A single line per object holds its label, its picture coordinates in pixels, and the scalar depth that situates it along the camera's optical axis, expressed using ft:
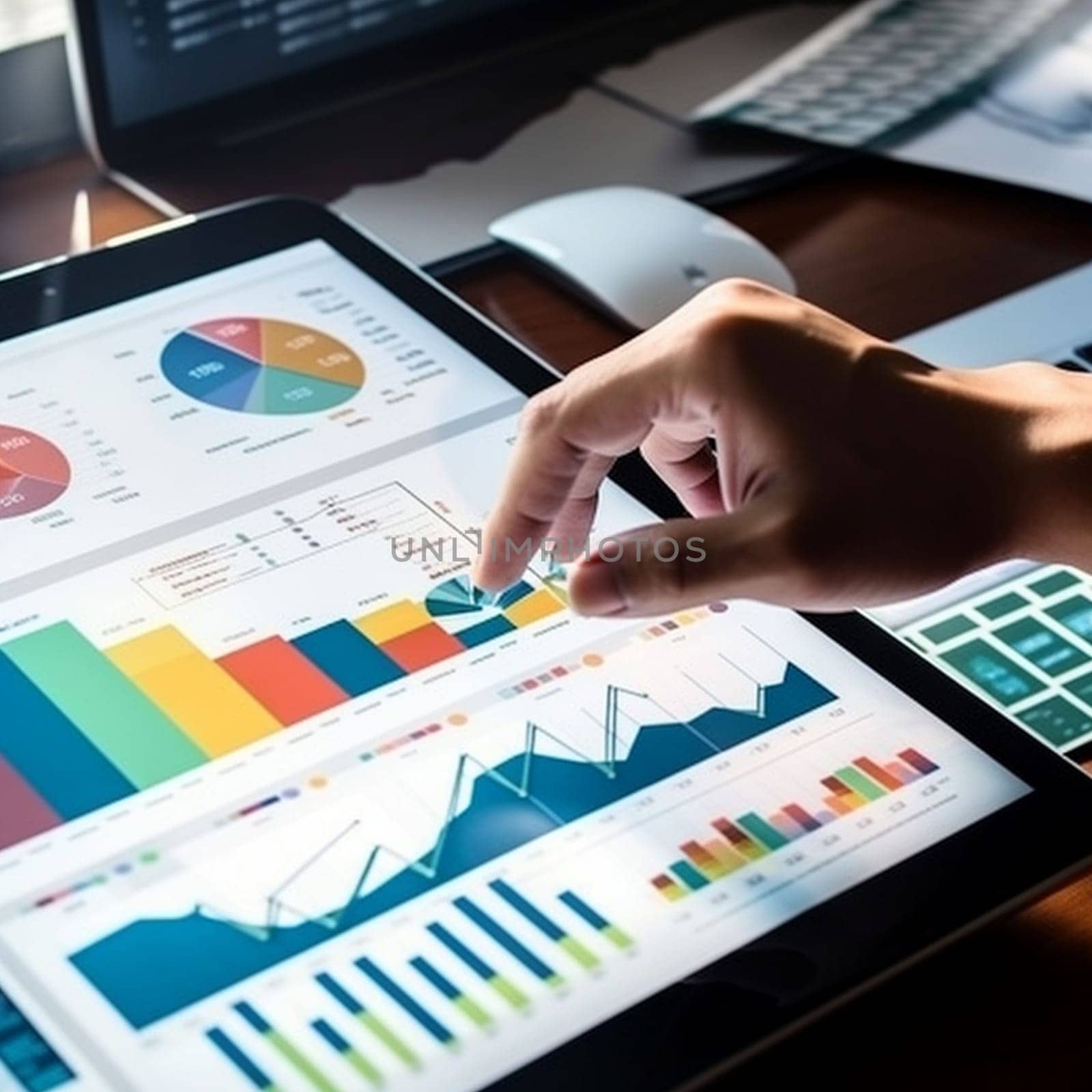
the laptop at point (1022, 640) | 2.74
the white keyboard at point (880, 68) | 3.65
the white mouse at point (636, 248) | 3.26
